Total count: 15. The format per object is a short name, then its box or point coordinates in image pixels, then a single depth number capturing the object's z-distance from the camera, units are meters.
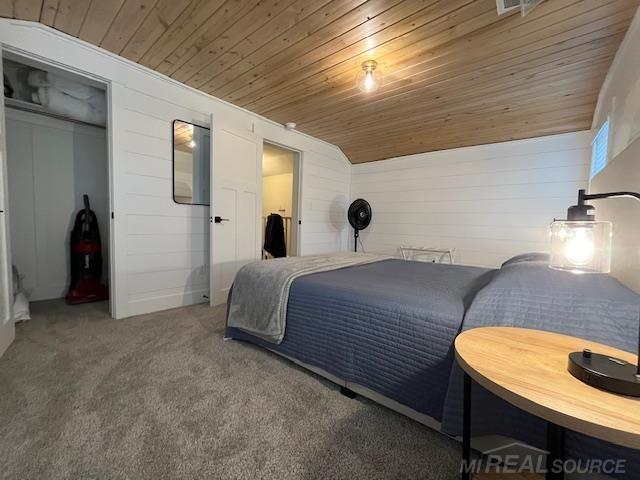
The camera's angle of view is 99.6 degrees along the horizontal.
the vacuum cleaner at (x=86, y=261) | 3.00
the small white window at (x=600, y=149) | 2.10
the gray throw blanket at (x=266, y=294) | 1.71
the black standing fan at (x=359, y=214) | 4.43
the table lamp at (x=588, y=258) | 0.61
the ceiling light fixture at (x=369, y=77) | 2.31
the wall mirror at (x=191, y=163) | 2.88
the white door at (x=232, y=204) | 2.96
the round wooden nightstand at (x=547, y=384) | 0.51
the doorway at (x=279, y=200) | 4.24
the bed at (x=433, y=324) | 0.95
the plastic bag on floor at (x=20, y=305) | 2.35
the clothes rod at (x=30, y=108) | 2.67
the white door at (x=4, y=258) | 1.79
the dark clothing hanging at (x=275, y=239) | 4.89
